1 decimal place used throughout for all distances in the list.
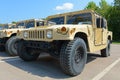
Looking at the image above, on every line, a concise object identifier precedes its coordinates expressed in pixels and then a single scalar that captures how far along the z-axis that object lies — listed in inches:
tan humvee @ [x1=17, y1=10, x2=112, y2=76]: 89.4
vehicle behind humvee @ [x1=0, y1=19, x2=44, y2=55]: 147.4
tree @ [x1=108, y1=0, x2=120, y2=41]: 571.6
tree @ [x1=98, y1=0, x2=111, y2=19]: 760.8
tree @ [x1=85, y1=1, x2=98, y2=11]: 848.7
